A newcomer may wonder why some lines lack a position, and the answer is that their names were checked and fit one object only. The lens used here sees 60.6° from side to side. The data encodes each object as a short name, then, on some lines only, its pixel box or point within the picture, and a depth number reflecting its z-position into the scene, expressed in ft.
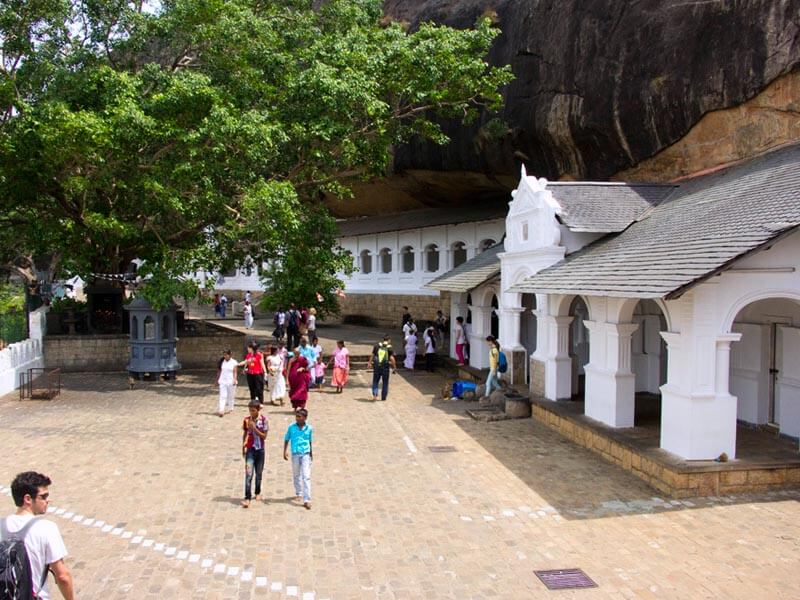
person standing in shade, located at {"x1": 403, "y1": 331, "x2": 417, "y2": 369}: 77.51
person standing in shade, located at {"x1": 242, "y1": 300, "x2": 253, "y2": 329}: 116.47
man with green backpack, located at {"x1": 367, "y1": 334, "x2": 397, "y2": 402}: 58.90
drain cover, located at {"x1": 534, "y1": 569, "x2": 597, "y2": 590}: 23.22
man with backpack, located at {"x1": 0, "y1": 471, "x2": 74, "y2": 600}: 14.11
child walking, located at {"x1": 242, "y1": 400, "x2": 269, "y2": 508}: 29.86
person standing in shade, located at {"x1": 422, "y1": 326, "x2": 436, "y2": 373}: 78.18
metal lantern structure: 66.28
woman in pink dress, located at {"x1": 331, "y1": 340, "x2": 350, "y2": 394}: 62.69
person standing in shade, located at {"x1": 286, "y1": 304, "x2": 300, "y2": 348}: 80.80
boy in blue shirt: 30.14
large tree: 60.39
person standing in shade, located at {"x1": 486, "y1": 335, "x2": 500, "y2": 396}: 54.29
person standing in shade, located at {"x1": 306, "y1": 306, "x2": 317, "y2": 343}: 83.84
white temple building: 33.01
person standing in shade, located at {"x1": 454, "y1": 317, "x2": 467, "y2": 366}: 74.39
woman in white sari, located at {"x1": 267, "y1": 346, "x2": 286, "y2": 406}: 55.11
